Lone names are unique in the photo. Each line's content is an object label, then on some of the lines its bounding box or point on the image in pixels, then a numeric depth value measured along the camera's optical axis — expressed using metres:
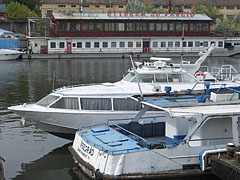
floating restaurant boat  76.69
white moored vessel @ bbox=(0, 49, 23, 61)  71.88
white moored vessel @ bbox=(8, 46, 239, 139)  21.23
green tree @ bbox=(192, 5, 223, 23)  111.05
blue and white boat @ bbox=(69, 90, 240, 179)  15.30
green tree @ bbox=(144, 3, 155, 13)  111.35
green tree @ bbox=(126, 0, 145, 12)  106.31
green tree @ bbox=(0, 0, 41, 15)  115.19
